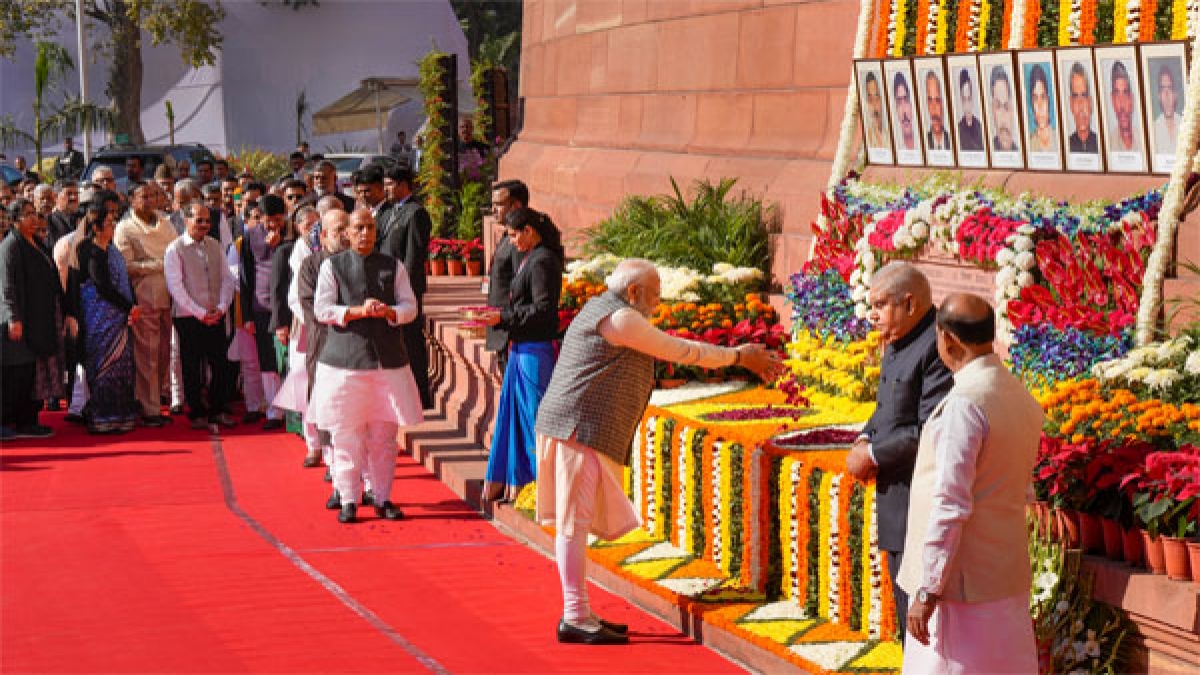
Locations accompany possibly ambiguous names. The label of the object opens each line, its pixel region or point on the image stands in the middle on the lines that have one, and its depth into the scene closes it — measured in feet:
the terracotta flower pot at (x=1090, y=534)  24.19
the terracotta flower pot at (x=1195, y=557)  22.39
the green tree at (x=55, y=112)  142.57
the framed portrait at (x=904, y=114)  38.27
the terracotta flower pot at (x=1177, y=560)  22.63
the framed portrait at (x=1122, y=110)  31.22
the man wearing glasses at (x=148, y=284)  53.52
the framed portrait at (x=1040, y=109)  33.45
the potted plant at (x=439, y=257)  77.00
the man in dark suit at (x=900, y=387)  22.47
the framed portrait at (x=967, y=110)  35.78
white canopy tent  163.73
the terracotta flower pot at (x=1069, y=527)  24.31
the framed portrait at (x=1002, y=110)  34.68
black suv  111.34
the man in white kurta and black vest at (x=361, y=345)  37.86
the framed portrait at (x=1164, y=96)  30.01
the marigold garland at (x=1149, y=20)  30.63
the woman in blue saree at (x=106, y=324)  52.42
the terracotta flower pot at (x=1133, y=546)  23.45
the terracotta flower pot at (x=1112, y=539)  23.86
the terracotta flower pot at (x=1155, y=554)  23.06
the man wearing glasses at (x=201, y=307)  52.37
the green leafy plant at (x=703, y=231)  44.37
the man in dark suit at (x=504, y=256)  37.27
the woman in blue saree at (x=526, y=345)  35.96
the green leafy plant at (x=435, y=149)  80.28
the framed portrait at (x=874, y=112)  39.47
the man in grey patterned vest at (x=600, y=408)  28.43
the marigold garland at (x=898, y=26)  38.45
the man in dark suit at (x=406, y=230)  44.57
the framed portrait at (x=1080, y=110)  32.32
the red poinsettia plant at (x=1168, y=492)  22.74
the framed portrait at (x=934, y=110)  37.06
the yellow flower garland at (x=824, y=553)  27.91
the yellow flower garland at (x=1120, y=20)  31.27
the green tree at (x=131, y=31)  155.02
